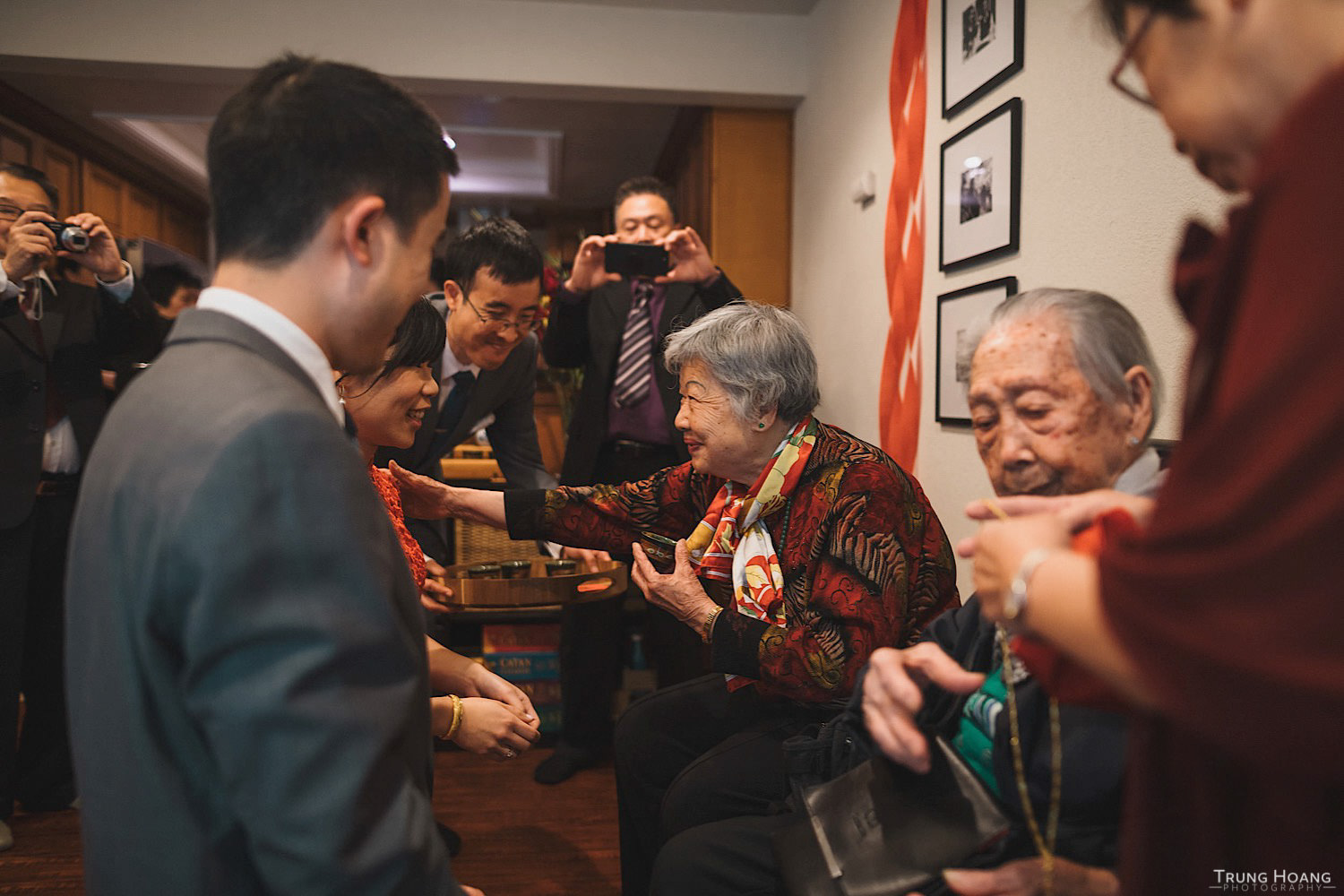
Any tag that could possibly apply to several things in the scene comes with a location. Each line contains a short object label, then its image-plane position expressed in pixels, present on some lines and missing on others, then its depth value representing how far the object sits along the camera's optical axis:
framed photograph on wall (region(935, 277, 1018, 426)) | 2.10
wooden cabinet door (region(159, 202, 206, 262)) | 6.11
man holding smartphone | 2.63
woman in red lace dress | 1.38
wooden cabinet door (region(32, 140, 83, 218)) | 4.55
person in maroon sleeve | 0.48
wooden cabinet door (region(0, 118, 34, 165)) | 4.14
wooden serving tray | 2.06
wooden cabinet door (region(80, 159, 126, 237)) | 5.00
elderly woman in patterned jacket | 1.48
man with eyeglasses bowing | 2.19
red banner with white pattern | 2.56
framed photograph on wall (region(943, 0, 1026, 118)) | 1.98
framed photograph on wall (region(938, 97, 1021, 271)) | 1.99
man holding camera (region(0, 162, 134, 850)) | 2.24
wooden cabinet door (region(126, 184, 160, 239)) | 5.50
